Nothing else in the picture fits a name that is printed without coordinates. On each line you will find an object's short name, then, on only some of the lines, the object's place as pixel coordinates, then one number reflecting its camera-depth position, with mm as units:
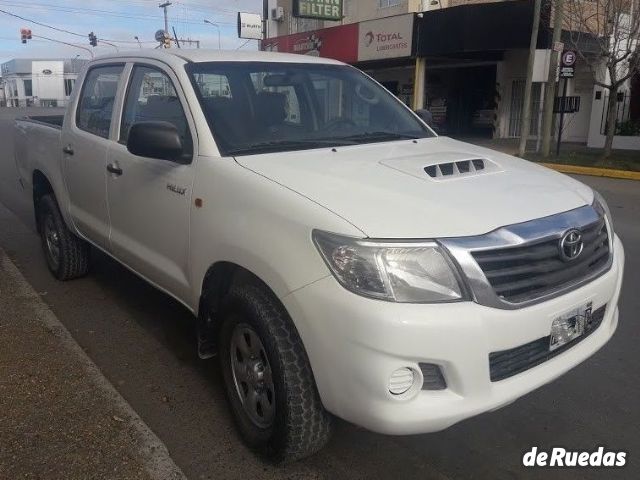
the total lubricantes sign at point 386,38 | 21516
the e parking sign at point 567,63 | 15258
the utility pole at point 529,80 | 15648
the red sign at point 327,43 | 24297
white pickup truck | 2289
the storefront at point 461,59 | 18453
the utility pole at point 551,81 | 15062
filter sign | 24109
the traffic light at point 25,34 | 44219
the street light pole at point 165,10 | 52059
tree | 14422
